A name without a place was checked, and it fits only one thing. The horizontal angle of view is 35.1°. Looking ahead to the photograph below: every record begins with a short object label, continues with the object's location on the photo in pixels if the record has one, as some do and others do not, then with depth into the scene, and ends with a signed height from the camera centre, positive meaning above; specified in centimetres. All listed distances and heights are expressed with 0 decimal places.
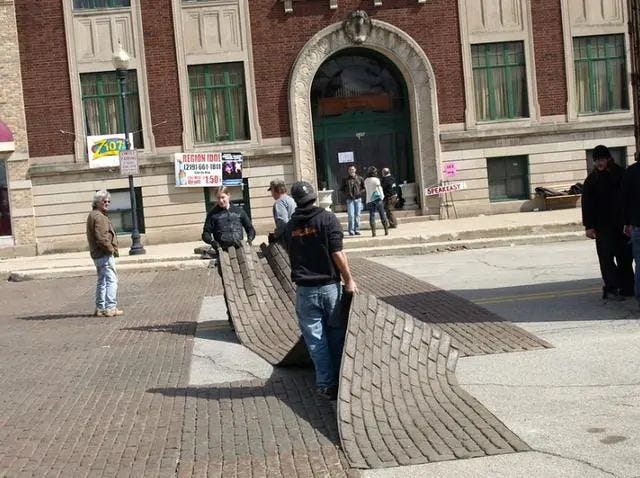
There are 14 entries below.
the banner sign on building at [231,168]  2930 +36
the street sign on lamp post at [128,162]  2545 +68
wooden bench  2998 -136
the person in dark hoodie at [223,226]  1332 -59
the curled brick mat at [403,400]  678 -180
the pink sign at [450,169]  3002 -16
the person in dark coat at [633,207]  1114 -63
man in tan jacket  1475 -90
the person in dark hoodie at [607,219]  1229 -82
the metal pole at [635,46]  1183 +121
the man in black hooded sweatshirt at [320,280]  836 -88
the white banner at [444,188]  2959 -71
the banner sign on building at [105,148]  2916 +121
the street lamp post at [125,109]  2544 +205
